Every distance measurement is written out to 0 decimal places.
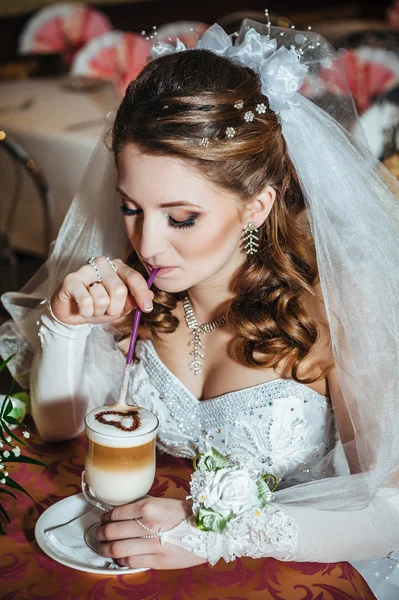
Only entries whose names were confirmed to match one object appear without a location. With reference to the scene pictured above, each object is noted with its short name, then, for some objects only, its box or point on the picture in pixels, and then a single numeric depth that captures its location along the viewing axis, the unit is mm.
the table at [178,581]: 1277
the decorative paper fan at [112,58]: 5207
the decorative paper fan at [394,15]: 7612
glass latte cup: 1316
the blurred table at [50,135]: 3988
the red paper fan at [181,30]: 5501
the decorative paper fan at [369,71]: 5094
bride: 1438
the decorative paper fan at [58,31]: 5969
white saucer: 1309
